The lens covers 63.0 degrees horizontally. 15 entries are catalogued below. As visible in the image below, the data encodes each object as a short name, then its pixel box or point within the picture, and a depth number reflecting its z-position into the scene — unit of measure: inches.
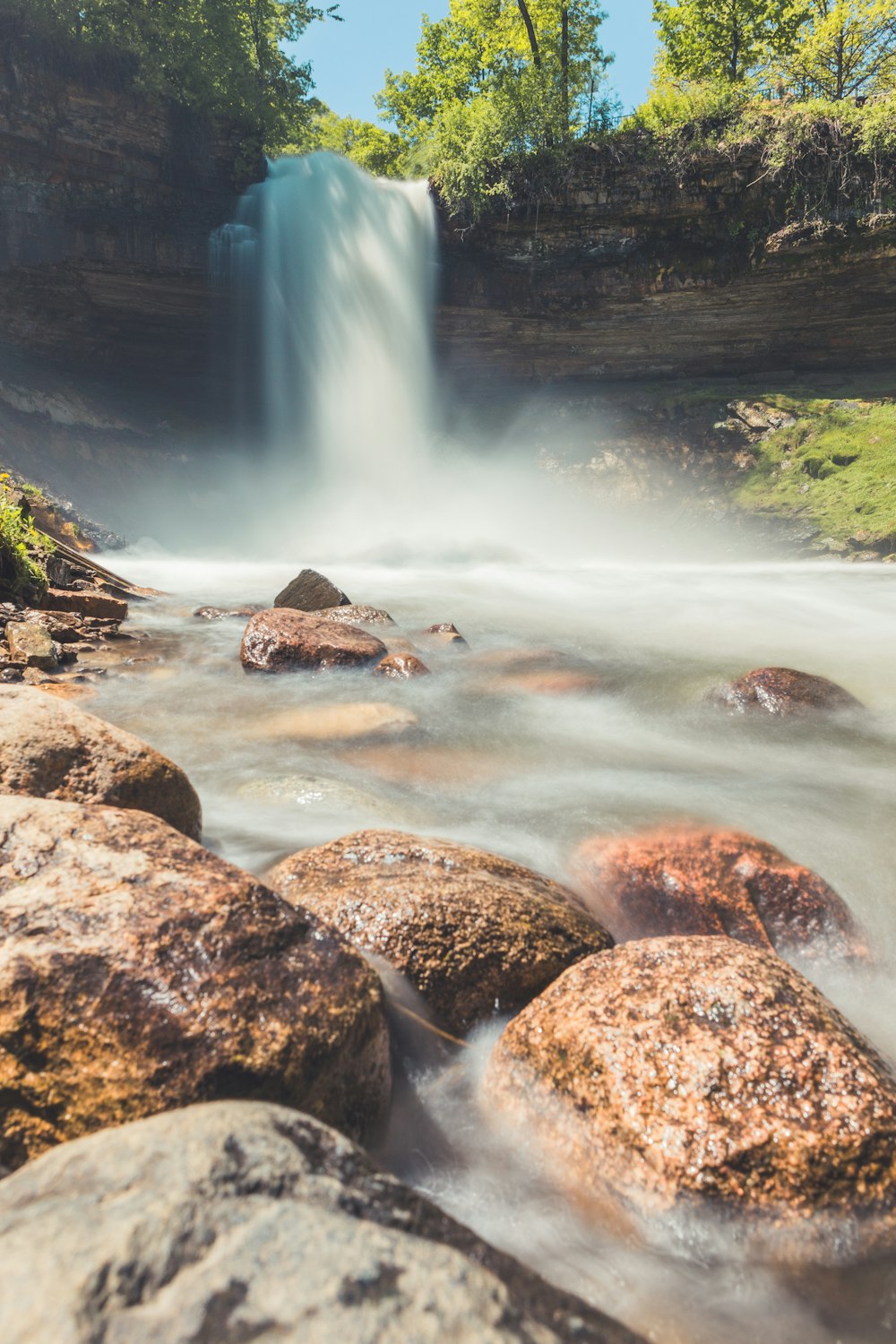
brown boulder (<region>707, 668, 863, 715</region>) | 245.6
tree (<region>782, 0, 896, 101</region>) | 748.0
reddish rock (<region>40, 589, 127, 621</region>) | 327.6
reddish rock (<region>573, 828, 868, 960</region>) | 130.0
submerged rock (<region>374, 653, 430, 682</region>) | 284.2
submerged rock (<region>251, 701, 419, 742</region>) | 223.9
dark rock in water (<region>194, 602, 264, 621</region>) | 390.0
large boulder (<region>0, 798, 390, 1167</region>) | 71.1
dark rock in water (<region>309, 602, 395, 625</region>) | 373.4
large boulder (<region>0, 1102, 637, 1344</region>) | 39.0
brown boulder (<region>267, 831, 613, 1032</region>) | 106.2
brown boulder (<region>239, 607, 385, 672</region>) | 288.7
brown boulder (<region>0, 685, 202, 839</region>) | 125.0
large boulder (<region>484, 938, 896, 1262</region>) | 76.2
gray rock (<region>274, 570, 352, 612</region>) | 379.6
